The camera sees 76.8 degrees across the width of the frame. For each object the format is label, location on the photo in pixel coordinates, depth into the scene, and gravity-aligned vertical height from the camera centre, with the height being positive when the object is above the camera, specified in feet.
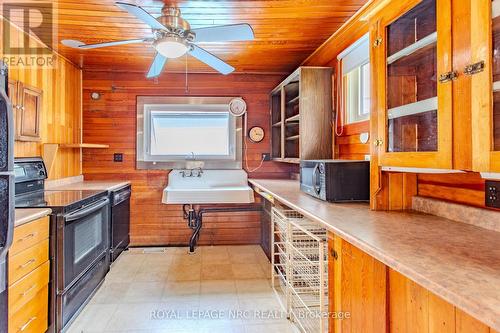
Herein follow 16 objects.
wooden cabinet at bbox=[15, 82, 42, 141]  8.16 +1.53
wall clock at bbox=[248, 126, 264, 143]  12.97 +1.40
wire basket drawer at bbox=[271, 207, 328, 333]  6.88 -2.41
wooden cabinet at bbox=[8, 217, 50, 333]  5.26 -1.96
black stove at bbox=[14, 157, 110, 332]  6.42 -1.58
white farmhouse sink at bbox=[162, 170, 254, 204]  10.55 -0.74
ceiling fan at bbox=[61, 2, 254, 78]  6.62 +2.91
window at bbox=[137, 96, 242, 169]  12.60 +1.44
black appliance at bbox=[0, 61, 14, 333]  4.65 -0.31
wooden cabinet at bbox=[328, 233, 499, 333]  4.58 -1.94
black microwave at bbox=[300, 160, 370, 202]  6.40 -0.26
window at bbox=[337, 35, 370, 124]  7.77 +2.37
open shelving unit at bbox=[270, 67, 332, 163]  9.30 +1.70
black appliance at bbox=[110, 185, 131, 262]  10.09 -1.85
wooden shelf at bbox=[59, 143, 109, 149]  10.22 +0.77
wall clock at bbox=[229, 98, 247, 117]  12.76 +2.47
